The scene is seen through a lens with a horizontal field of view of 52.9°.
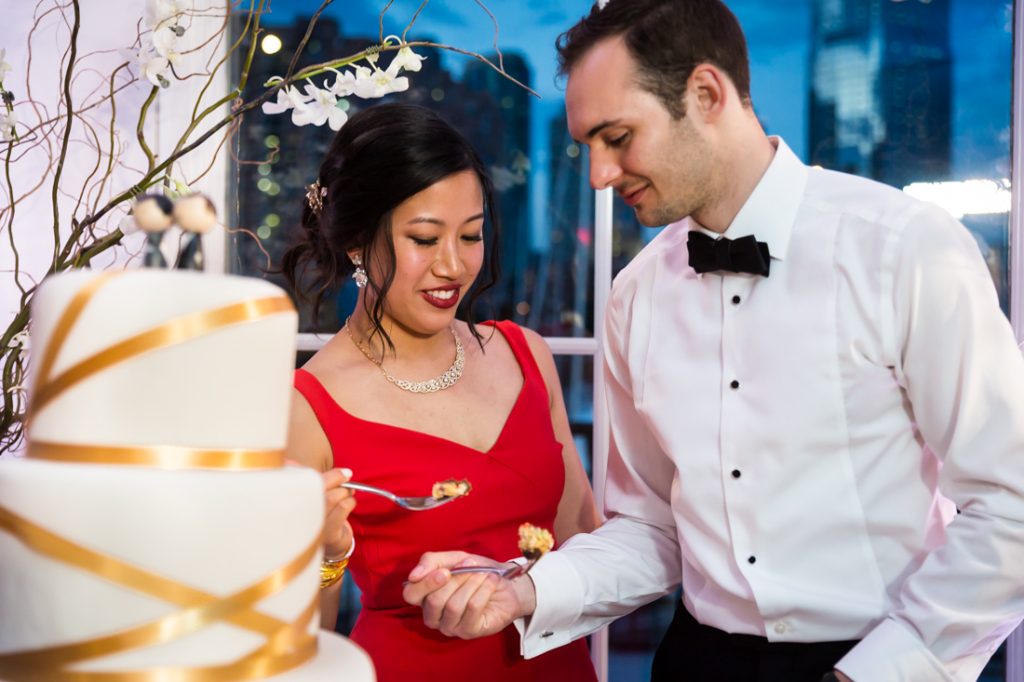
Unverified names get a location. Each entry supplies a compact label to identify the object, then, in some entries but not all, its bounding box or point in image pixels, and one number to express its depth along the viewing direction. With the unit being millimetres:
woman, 2008
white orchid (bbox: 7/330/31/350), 1960
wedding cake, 889
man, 1460
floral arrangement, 1888
